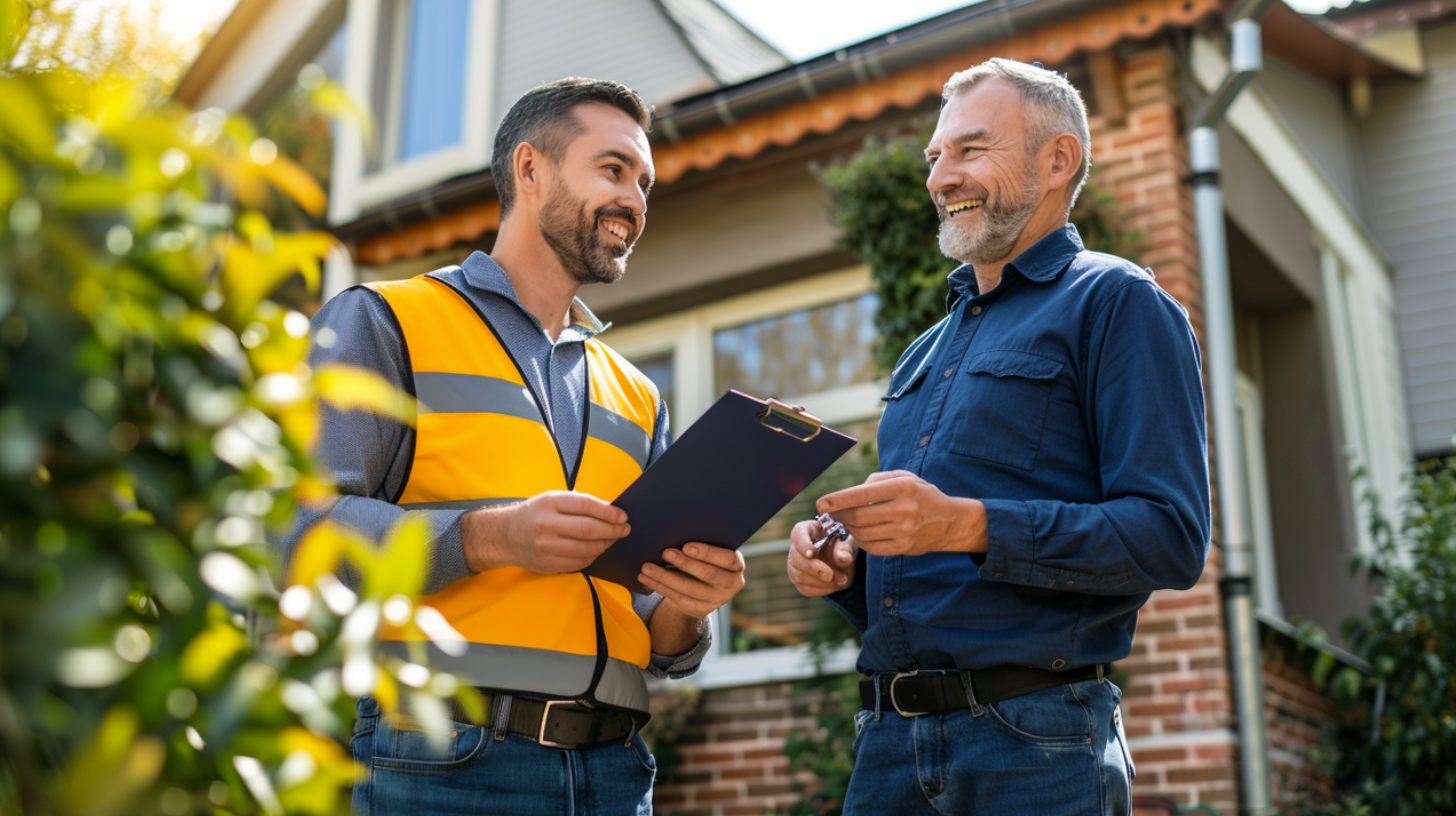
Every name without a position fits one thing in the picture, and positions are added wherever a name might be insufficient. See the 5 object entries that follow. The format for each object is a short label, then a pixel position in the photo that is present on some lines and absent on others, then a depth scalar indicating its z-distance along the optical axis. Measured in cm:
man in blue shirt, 197
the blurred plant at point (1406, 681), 529
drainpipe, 466
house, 528
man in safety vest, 202
